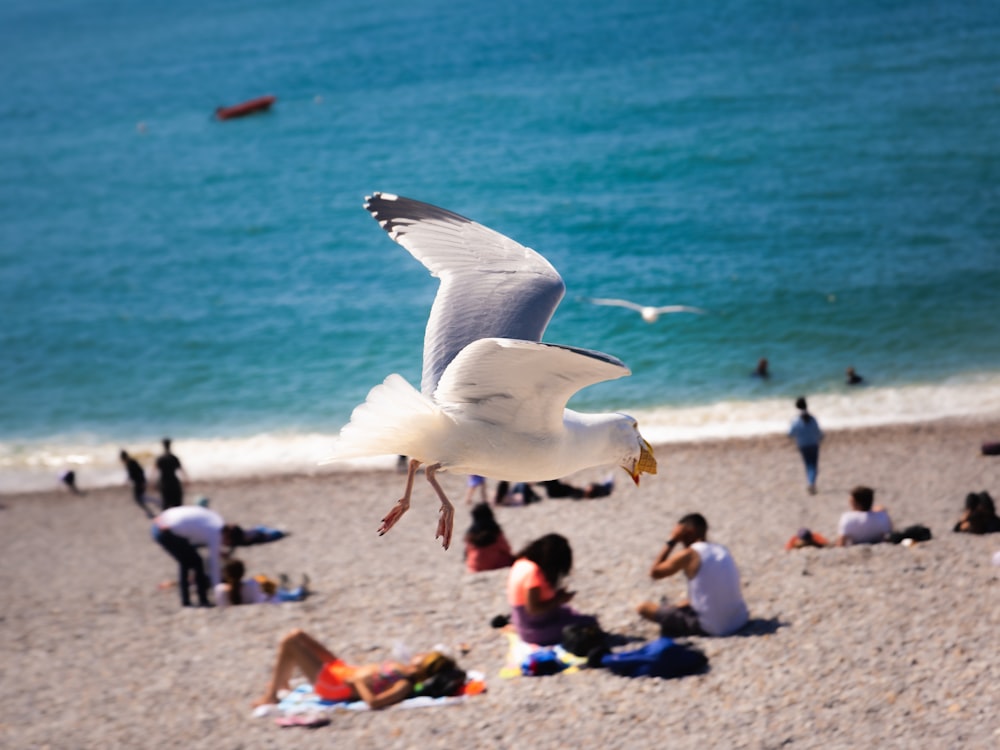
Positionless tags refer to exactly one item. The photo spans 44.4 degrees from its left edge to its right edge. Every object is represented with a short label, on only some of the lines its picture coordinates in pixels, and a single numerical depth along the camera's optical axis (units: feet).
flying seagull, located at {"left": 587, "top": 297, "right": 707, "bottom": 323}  64.95
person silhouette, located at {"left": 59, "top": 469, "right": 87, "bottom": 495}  59.21
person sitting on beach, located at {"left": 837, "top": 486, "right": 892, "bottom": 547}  34.09
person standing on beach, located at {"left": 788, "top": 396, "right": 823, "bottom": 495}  44.93
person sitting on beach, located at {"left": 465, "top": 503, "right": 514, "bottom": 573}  35.40
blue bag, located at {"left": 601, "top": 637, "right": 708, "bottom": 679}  26.40
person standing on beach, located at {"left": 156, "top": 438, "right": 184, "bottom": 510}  46.50
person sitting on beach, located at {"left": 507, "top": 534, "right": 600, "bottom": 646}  27.58
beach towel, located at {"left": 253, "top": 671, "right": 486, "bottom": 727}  26.58
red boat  160.35
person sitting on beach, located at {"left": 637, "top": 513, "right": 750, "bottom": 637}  27.91
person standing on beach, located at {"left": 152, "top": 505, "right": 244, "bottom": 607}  36.14
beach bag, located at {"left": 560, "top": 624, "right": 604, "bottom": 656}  27.61
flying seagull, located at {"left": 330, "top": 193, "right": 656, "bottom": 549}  15.12
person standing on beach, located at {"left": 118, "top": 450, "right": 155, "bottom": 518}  54.70
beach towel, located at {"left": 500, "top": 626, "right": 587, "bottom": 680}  27.14
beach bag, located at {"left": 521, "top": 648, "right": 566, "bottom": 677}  27.12
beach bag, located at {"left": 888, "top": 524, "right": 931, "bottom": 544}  33.68
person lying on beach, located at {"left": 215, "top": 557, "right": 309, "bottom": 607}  34.99
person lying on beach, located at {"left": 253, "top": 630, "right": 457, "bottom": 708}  26.96
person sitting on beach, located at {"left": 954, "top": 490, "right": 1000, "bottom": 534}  34.47
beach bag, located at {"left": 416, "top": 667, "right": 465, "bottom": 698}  26.96
